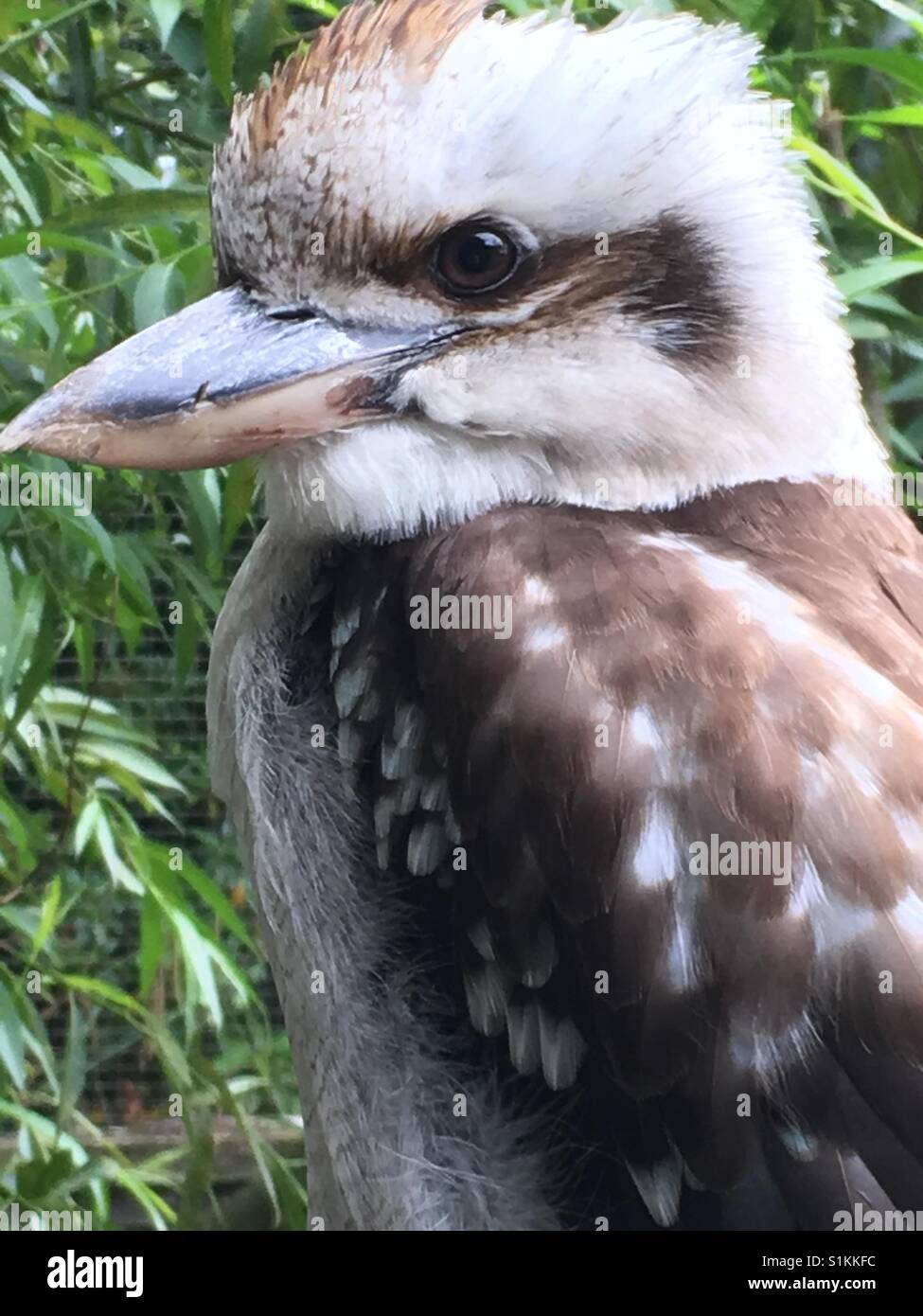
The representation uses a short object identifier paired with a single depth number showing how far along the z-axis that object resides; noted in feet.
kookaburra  1.63
